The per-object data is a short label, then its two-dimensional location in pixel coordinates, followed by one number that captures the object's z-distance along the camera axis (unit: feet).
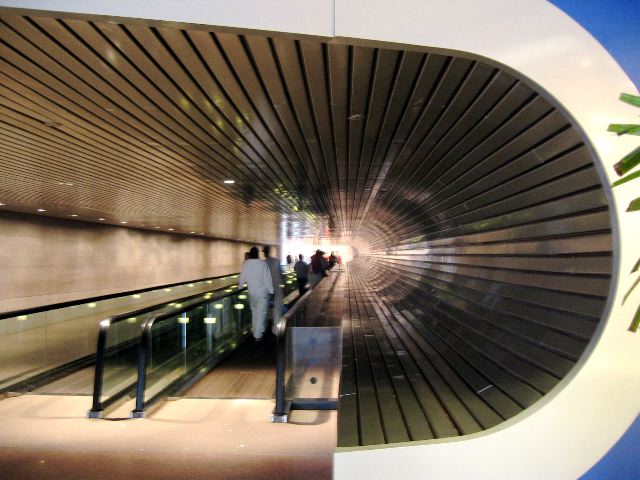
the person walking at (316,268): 56.44
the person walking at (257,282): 28.84
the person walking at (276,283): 32.32
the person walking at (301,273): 53.88
